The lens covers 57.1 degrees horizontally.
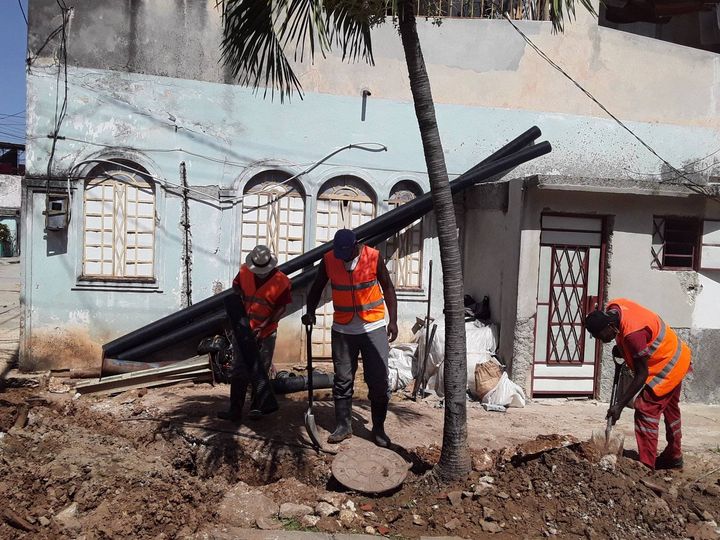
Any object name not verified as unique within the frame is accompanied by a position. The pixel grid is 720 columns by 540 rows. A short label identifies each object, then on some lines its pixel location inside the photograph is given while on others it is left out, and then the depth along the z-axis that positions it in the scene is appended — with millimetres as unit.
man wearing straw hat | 6230
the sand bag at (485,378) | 7895
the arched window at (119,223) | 8570
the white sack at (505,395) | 7801
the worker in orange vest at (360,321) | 5680
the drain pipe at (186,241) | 8766
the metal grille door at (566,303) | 8359
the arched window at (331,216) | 9242
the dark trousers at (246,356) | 6176
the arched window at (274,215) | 9039
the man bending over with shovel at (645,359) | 5234
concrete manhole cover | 4938
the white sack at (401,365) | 8336
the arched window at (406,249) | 9445
